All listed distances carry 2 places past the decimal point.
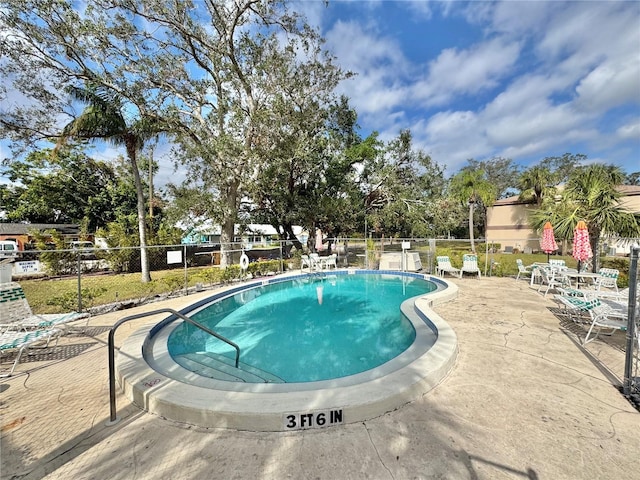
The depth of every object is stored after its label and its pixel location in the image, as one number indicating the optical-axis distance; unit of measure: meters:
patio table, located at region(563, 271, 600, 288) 7.29
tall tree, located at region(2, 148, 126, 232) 23.67
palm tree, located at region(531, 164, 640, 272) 8.50
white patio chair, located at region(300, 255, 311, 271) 13.82
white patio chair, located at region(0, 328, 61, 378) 3.55
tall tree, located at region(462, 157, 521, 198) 40.47
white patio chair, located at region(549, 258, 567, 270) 8.22
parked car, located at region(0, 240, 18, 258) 17.81
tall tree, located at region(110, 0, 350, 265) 11.71
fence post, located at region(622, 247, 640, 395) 2.75
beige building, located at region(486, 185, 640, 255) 24.88
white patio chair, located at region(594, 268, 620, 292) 7.05
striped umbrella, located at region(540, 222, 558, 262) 9.16
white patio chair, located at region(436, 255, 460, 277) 11.20
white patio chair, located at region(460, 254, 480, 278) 10.65
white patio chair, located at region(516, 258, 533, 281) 9.63
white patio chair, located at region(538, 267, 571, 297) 7.60
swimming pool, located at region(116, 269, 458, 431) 2.50
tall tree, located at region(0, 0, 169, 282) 9.84
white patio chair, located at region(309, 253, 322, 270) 13.77
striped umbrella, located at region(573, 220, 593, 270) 7.26
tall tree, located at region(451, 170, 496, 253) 22.02
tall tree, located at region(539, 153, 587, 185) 34.62
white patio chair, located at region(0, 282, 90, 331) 4.35
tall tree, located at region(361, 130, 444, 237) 18.16
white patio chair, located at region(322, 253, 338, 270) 14.32
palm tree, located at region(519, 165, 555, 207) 23.34
